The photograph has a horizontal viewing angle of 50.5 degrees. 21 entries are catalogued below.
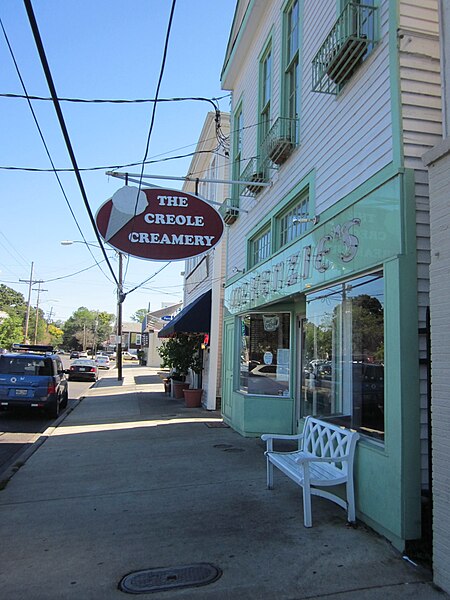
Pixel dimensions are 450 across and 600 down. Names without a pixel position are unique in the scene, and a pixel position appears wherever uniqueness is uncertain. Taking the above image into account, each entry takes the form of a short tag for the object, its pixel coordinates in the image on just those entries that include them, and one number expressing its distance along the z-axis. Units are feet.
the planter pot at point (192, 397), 46.37
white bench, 14.72
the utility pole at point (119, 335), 89.13
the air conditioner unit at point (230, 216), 36.62
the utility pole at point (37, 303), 240.94
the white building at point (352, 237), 13.42
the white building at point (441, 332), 10.87
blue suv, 39.06
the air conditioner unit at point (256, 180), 28.68
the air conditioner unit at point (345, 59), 16.21
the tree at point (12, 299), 339.36
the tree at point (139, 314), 433.56
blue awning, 43.88
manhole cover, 11.30
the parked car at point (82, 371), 91.76
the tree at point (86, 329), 379.35
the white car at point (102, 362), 155.59
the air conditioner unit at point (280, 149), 23.59
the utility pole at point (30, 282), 202.82
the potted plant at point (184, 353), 50.88
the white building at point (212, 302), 43.33
